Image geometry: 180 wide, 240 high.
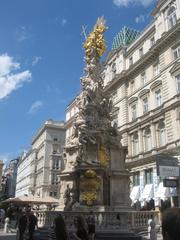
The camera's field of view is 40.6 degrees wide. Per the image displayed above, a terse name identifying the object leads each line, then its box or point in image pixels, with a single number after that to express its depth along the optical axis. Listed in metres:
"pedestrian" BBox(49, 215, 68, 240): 6.84
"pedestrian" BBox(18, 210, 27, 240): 11.79
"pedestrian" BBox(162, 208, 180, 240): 2.08
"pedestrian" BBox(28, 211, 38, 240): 11.44
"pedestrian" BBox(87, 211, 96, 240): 10.73
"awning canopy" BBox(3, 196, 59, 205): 24.59
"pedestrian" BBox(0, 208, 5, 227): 23.91
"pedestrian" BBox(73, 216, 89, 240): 7.59
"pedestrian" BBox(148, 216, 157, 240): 11.62
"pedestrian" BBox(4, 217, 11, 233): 18.71
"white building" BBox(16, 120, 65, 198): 62.31
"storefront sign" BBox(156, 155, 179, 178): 20.37
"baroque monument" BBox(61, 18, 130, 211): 15.69
